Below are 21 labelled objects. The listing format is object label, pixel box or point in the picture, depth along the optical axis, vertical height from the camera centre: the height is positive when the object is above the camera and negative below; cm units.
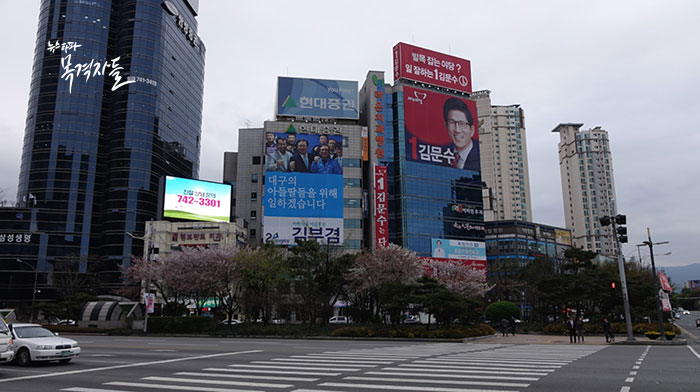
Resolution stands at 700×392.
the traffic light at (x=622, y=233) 2666 +309
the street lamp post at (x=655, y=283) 2906 +51
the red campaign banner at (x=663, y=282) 3098 +52
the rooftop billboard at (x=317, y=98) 9362 +3692
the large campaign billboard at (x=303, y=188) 8544 +1829
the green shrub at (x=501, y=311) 4394 -169
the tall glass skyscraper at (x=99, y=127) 10425 +3733
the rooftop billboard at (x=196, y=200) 8038 +1542
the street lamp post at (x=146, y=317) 3981 -193
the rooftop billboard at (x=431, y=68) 9775 +4510
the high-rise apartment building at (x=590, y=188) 17150 +3565
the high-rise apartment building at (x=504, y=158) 18175 +4921
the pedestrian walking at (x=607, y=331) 2947 -234
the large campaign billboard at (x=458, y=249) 9388 +818
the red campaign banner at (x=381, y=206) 8538 +1504
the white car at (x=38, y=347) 1583 -166
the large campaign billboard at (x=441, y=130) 9669 +3219
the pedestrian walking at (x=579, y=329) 3037 -229
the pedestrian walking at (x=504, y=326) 3672 -251
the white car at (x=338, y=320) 5816 -316
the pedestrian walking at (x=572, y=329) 2983 -226
